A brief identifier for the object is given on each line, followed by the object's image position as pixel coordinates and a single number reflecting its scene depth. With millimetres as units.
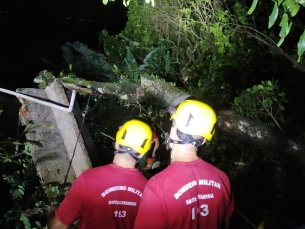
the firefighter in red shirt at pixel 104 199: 2271
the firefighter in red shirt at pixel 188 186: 1829
